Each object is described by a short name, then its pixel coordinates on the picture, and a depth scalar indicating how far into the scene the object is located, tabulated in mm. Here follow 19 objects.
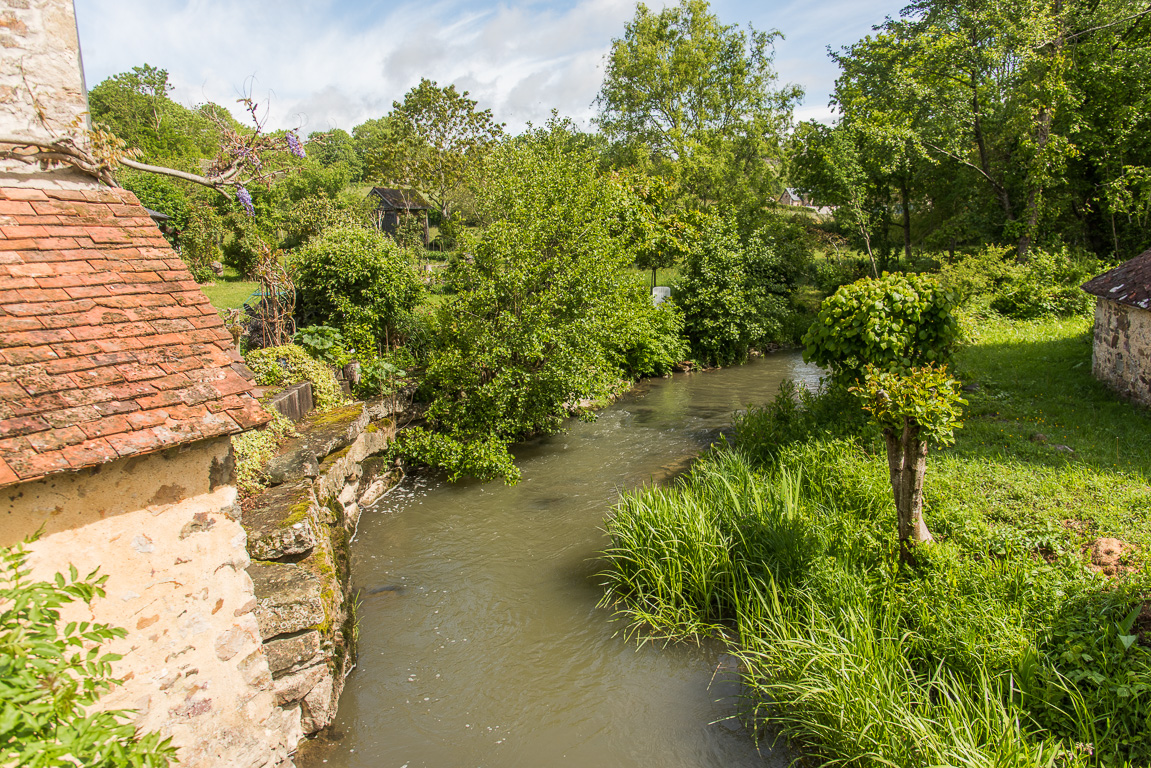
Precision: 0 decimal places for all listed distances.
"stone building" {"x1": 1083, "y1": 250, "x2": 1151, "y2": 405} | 8797
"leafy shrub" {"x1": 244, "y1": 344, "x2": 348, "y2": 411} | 8883
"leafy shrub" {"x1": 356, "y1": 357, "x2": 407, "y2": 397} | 10750
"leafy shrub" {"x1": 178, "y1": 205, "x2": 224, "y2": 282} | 23831
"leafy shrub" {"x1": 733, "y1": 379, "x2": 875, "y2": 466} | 8859
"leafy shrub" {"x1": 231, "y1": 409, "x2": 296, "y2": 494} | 6520
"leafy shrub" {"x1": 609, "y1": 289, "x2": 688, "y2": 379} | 15398
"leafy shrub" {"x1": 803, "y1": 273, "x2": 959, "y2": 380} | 7363
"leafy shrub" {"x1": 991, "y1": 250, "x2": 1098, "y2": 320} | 15172
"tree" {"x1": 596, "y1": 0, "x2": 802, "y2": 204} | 31703
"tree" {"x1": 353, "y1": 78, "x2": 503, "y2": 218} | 25188
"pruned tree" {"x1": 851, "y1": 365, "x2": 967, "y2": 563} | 5344
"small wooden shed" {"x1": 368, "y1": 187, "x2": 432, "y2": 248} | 33469
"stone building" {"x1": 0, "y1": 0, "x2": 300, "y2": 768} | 3648
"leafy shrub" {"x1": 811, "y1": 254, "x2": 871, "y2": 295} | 22750
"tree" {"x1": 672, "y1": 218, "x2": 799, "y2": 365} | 19125
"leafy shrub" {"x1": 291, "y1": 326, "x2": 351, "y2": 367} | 10539
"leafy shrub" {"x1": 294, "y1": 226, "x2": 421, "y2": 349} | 11922
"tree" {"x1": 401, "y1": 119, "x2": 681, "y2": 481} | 10680
